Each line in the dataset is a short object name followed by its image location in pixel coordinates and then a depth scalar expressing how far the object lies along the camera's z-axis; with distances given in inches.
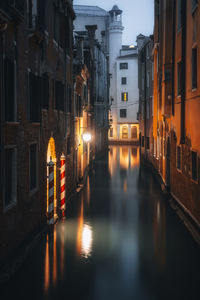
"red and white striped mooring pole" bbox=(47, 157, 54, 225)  532.4
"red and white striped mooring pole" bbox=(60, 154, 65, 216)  616.8
